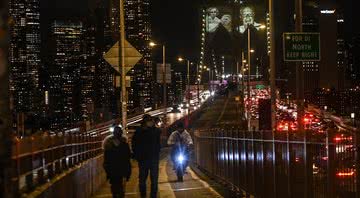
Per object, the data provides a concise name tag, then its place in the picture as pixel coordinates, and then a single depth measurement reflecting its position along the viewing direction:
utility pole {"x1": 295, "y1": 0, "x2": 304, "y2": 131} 22.77
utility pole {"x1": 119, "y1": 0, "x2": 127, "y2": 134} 27.84
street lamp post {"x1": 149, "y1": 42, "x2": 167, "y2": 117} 56.30
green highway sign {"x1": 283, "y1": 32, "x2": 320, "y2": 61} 22.42
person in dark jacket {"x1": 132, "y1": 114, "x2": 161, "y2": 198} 15.36
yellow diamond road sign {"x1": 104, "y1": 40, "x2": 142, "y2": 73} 25.48
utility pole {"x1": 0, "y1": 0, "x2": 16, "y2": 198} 6.56
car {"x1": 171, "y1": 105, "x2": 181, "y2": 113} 117.96
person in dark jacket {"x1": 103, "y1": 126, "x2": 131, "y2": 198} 14.18
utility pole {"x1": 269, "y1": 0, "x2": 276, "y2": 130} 29.69
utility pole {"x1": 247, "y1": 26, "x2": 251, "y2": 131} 53.82
